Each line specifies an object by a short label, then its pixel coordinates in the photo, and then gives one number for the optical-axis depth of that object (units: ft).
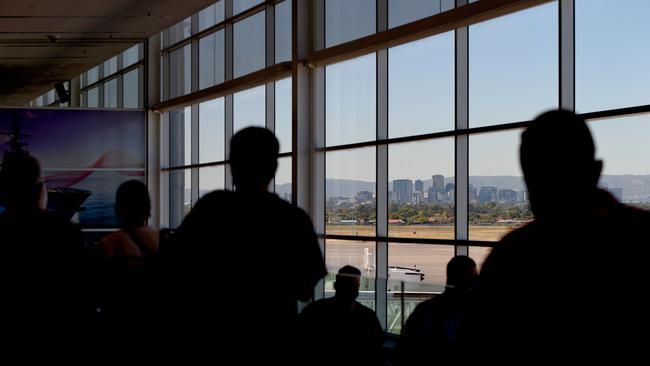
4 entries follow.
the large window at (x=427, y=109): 33.60
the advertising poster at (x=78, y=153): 56.49
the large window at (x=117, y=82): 69.15
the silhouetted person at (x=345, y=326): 14.05
